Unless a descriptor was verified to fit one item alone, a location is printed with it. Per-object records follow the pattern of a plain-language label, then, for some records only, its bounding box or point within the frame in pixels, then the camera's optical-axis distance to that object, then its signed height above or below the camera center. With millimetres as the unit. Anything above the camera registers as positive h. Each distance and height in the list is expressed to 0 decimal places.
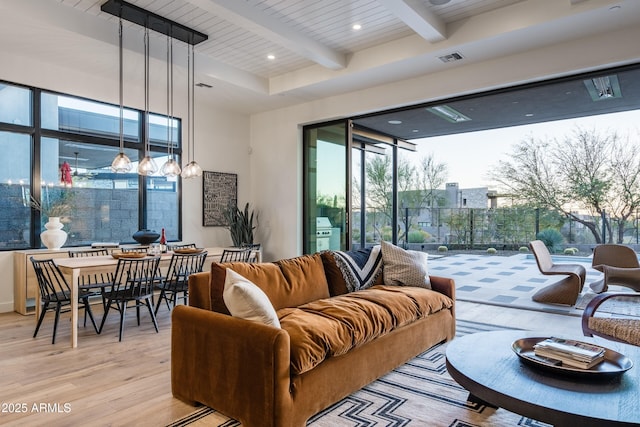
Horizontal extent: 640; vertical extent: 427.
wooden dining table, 3549 -495
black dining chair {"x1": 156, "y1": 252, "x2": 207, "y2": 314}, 4426 -731
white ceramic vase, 4750 -253
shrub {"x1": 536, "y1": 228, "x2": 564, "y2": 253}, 6777 -408
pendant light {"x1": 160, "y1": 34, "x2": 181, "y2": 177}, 4469 +1415
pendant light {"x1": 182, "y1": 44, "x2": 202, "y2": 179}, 4660 +1433
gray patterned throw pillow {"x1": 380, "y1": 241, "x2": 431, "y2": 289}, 3650 -484
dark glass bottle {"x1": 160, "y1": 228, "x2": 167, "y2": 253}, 4765 -362
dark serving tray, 1852 -718
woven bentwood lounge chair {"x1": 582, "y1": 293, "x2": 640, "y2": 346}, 2701 -768
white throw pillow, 2217 -500
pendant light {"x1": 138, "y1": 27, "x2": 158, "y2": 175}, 4227 +512
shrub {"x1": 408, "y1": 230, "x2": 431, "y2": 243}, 9008 -499
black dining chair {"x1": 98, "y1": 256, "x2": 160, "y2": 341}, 3850 -780
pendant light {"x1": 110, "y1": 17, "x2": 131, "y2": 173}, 3979 +481
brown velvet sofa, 2031 -742
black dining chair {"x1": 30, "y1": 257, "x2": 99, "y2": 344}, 3670 -763
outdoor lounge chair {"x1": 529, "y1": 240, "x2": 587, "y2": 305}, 4824 -792
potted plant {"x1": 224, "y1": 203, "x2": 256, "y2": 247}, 6621 -204
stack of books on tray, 1938 -687
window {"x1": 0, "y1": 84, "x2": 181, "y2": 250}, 4820 +512
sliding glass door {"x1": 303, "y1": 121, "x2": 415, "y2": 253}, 6180 +421
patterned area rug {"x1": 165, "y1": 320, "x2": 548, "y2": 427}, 2238 -1137
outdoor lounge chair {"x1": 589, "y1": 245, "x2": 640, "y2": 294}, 4578 -619
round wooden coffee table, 1556 -751
